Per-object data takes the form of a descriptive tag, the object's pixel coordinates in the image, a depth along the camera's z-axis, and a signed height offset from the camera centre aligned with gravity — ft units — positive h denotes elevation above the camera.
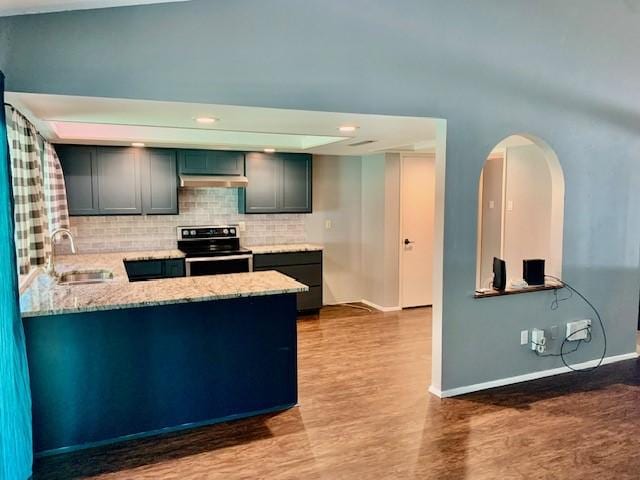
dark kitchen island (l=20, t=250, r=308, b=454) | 9.05 -3.18
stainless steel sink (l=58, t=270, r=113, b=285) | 12.87 -2.00
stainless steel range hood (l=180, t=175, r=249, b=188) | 17.10 +1.02
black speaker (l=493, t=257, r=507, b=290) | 12.26 -1.88
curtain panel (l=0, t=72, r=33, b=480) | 7.02 -2.38
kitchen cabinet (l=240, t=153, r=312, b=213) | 18.74 +1.01
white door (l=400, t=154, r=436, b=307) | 20.15 -0.97
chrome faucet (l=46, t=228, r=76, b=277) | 12.40 -1.57
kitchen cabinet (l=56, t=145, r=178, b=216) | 15.98 +1.02
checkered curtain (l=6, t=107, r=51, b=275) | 9.61 +0.34
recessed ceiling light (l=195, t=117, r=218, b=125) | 10.50 +2.07
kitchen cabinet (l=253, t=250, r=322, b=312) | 18.34 -2.48
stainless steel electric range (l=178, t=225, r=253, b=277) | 17.01 -1.70
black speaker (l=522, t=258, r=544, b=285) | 12.73 -1.81
